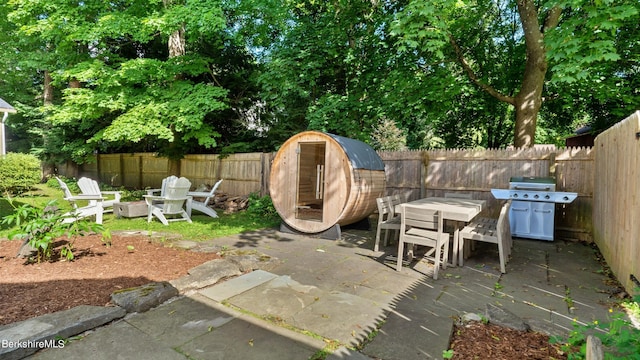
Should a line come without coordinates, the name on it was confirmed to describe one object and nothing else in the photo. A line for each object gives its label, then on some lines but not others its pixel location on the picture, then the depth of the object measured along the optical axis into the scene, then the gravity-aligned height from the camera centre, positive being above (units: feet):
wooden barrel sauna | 19.83 -0.48
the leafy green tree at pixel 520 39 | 18.70 +11.13
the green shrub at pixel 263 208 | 28.86 -3.24
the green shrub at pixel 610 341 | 5.78 -3.59
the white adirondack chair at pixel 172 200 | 22.88 -2.19
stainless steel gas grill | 20.07 -1.74
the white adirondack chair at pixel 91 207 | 21.75 -2.48
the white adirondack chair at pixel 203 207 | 26.78 -3.00
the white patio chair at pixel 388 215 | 17.17 -2.32
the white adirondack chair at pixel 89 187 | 22.90 -1.28
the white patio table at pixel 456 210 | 14.30 -1.54
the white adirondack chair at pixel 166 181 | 24.75 -0.80
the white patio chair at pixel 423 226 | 13.73 -2.42
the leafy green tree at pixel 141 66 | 30.94 +11.76
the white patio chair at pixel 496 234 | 14.08 -2.69
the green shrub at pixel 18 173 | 35.27 -0.48
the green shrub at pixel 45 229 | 11.69 -2.38
